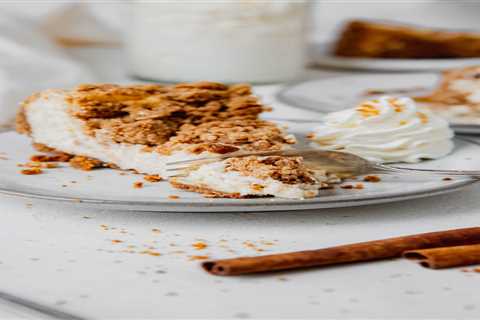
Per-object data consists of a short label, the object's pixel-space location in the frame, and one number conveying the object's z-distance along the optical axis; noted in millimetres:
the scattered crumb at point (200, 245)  479
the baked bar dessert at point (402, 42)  948
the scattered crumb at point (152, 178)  523
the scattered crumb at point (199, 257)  471
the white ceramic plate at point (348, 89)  662
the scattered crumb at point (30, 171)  527
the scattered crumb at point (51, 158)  550
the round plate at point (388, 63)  865
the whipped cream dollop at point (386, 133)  566
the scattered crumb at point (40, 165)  539
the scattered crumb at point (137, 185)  514
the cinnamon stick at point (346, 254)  457
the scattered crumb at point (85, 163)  540
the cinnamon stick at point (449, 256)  465
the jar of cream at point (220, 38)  755
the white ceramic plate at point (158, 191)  486
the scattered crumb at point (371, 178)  525
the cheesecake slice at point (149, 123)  529
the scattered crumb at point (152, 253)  473
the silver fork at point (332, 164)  512
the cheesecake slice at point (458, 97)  665
